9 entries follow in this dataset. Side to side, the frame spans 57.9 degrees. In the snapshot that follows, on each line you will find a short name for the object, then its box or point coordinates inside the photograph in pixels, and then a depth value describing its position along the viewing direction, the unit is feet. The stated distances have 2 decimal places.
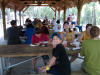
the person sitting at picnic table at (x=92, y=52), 4.29
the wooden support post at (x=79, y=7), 16.83
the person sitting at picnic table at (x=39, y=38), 7.16
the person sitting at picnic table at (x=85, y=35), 7.33
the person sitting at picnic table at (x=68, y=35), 8.07
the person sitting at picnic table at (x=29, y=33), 9.79
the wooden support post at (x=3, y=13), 17.68
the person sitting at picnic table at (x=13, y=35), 8.05
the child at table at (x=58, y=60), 4.23
